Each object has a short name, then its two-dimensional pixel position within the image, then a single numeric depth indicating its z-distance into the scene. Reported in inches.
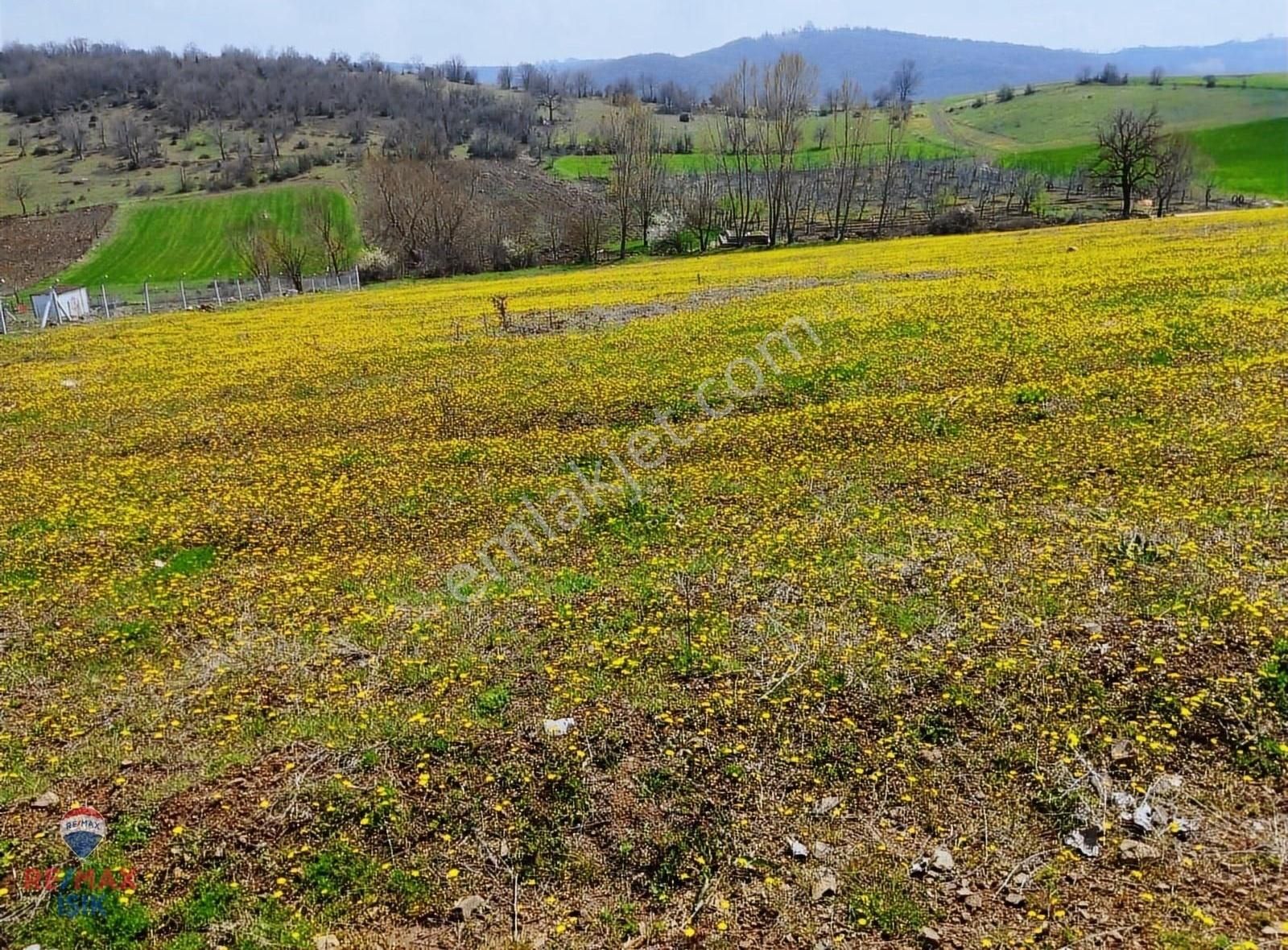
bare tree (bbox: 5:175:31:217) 5445.9
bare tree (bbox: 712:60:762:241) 4121.6
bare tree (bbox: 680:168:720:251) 3966.5
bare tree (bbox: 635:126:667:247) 3718.0
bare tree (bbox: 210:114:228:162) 6936.5
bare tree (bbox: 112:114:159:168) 6628.9
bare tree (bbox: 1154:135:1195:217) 3850.9
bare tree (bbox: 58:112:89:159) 6771.7
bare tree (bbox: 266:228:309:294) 2930.6
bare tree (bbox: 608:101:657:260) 3587.6
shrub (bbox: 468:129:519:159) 6663.4
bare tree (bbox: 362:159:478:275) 3462.1
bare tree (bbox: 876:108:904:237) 4362.7
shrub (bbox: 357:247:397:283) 3309.5
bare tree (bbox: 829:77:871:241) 4162.9
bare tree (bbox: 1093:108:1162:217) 3518.7
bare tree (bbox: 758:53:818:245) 3865.7
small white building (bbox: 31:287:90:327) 1987.0
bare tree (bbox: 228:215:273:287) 3171.8
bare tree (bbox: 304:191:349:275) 3474.4
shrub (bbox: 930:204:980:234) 3558.1
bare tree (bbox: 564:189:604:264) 3427.7
